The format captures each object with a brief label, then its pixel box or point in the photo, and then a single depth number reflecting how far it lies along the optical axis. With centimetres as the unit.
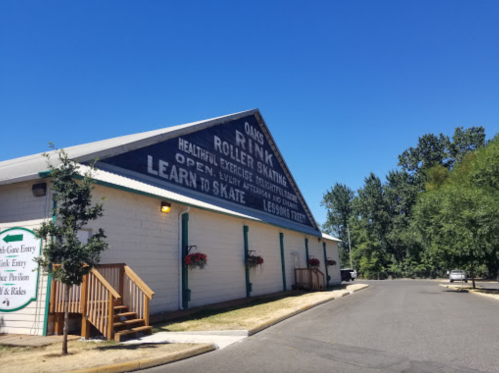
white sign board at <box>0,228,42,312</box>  901
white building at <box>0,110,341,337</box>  934
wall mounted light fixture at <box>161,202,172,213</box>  1243
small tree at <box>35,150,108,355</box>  695
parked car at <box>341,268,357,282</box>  4966
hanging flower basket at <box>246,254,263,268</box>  1761
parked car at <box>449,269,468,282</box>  3984
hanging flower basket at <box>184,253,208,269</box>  1282
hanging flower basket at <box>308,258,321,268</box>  2538
